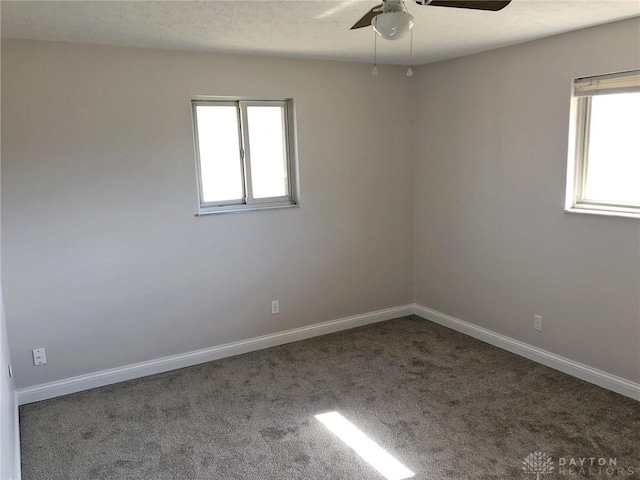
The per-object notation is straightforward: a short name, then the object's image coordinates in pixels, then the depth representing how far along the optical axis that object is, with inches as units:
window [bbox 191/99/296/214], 143.6
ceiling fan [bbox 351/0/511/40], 71.8
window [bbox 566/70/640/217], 115.2
